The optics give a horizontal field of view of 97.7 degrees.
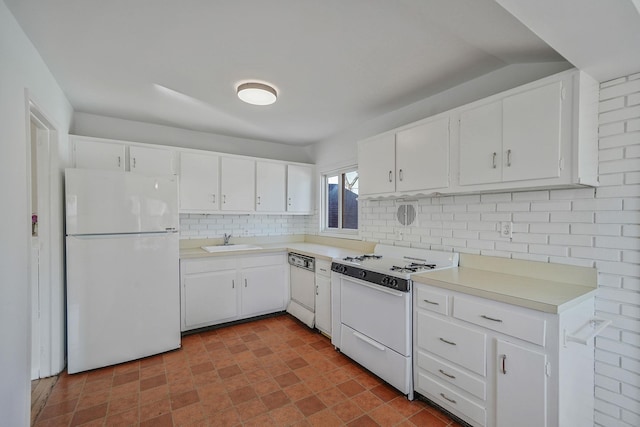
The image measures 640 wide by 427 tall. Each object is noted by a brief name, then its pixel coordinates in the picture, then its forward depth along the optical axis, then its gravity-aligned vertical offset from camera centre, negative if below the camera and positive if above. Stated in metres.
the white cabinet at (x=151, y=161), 2.99 +0.54
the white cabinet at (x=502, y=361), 1.35 -0.83
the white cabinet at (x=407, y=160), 2.21 +0.46
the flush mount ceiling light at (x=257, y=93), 2.29 +0.98
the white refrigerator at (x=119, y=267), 2.31 -0.50
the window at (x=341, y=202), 3.73 +0.12
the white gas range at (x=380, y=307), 2.01 -0.79
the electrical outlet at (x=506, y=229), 2.00 -0.13
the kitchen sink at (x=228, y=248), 3.43 -0.48
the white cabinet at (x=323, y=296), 2.86 -0.90
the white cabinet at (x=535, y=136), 1.53 +0.45
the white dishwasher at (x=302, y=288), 3.14 -0.92
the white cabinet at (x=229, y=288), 3.01 -0.90
